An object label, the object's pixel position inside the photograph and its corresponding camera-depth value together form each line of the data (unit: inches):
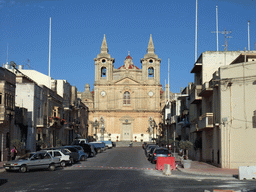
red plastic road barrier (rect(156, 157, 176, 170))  999.6
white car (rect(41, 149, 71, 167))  1089.0
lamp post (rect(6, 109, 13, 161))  1242.9
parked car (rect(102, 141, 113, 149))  2689.5
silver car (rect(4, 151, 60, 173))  937.5
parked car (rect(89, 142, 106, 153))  2024.1
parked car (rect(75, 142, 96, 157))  1616.6
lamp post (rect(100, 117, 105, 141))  3494.1
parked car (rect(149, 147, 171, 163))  1235.2
